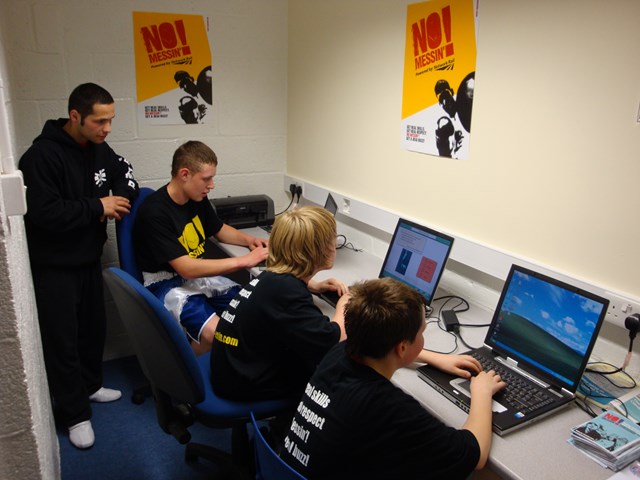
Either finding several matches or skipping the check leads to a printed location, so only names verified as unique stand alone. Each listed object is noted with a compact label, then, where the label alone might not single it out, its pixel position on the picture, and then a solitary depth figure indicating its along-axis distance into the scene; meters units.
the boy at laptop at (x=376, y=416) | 1.11
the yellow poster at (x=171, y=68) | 2.70
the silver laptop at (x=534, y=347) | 1.38
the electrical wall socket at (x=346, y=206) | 2.74
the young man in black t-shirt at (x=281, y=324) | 1.56
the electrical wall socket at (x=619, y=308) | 1.51
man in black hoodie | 2.06
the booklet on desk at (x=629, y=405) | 1.34
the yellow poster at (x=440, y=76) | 1.98
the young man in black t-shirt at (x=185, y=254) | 2.20
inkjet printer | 2.89
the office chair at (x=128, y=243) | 2.25
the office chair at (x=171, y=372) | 1.53
